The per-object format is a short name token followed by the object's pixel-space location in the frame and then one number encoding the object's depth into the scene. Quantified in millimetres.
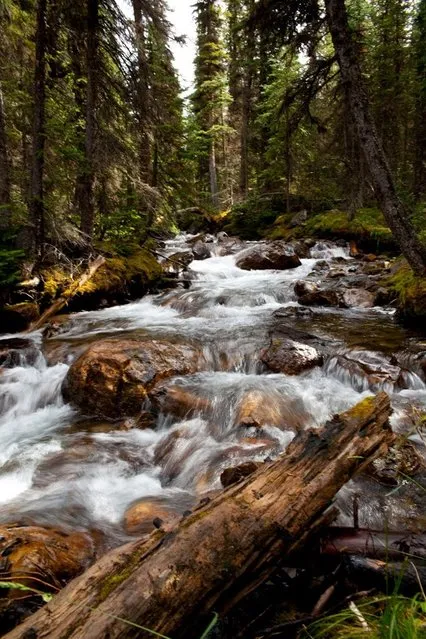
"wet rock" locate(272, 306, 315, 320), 9539
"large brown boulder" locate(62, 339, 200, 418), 5863
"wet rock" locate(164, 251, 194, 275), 14219
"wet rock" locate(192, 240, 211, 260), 17406
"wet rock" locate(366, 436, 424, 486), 3818
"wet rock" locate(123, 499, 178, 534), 3592
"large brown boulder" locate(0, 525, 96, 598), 2383
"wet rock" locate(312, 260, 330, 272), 14007
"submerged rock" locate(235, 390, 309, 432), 5117
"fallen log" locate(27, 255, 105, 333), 9039
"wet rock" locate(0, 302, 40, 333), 8703
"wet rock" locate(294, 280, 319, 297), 11031
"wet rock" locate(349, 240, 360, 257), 16156
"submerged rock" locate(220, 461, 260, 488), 3431
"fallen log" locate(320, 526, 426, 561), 2014
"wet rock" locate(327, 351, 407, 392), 5938
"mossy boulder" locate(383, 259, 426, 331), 7648
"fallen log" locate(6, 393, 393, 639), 1485
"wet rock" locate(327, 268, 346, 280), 12688
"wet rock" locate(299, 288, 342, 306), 10531
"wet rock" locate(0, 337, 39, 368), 7230
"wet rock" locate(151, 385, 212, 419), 5562
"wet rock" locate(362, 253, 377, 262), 14708
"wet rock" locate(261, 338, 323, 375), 6605
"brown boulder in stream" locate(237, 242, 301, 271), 14859
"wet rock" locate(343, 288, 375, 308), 10312
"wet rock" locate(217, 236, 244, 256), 17797
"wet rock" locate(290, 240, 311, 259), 16214
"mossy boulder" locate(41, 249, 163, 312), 9758
